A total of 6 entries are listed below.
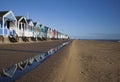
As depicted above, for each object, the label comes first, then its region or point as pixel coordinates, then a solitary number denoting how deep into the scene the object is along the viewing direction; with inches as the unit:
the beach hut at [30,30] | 824.3
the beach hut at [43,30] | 1302.6
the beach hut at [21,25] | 706.2
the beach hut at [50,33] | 1549.2
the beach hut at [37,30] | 1044.5
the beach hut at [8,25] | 554.1
